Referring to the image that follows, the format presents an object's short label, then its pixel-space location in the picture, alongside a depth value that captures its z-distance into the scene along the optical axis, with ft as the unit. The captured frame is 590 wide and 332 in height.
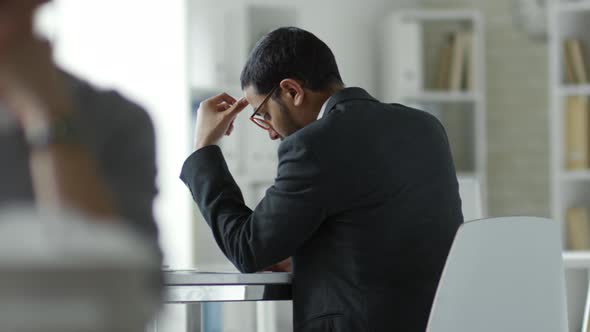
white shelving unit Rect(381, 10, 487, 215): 25.62
